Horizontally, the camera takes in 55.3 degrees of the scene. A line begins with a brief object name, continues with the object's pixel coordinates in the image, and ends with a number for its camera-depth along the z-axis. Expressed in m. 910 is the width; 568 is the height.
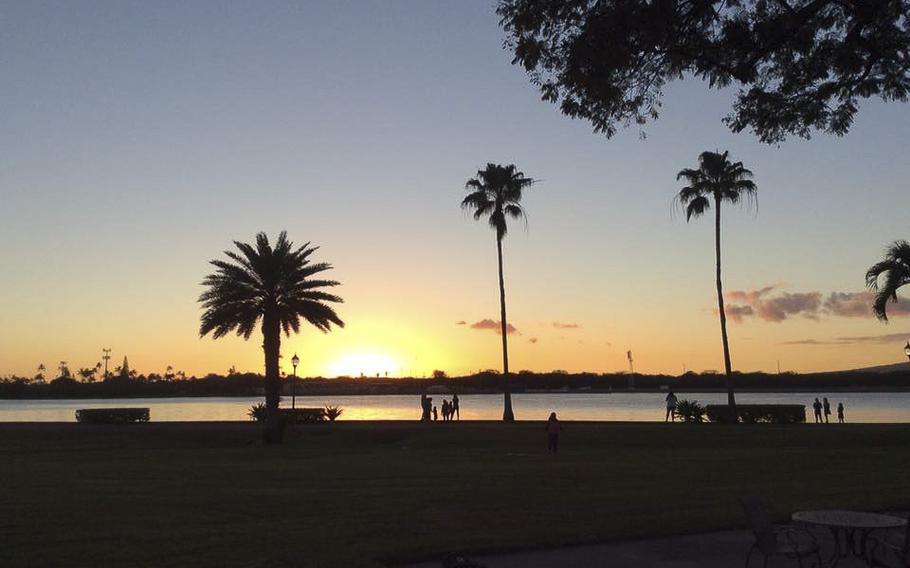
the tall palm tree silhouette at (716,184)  46.66
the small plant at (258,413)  48.71
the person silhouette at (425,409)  48.58
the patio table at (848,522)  8.67
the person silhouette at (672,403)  44.62
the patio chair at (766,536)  8.48
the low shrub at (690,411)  43.47
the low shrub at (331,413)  47.06
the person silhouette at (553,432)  27.93
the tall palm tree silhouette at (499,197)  51.62
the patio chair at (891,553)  8.63
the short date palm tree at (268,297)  41.34
